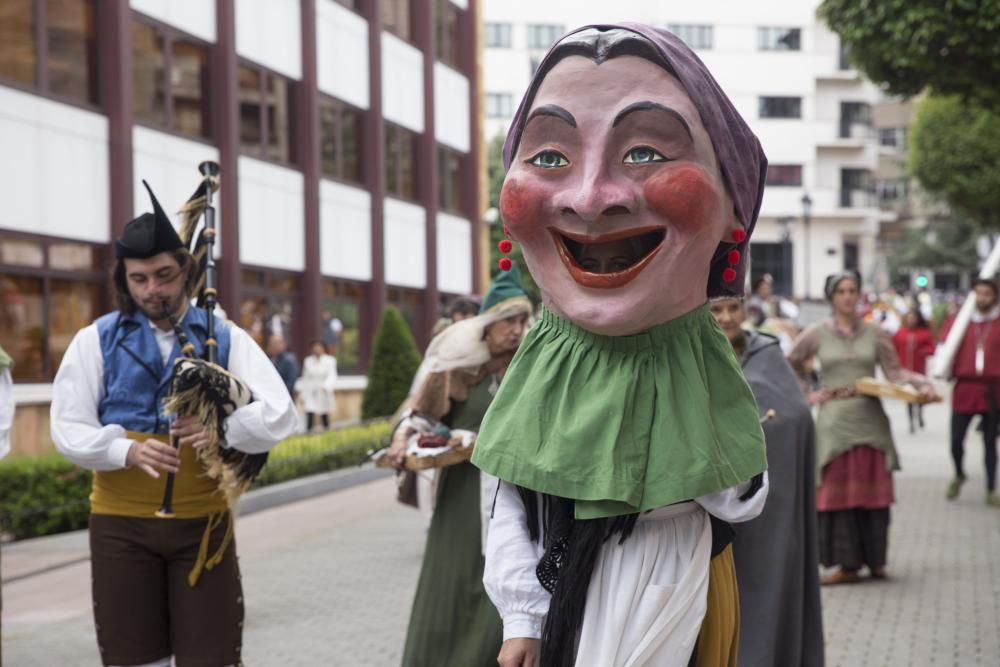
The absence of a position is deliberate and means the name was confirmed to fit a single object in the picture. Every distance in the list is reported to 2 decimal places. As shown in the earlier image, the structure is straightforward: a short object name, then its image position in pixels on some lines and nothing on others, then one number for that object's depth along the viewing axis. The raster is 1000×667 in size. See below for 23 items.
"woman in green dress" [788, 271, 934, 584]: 8.71
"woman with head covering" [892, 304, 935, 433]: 18.75
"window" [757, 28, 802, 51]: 61.03
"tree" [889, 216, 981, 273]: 60.68
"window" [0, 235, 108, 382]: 15.16
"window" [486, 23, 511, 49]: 59.88
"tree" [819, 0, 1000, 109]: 10.70
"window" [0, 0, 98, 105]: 15.09
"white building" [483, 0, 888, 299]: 60.09
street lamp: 59.54
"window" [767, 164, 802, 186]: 61.75
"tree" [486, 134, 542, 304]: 44.62
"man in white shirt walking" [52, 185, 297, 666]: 4.77
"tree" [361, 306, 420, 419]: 18.92
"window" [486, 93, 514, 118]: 60.09
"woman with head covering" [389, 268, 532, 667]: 5.49
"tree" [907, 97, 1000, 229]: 31.14
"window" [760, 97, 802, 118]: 61.50
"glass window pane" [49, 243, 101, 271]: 15.91
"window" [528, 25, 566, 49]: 59.66
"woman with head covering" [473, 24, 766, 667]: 3.22
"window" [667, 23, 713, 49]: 60.62
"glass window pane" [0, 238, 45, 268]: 14.98
